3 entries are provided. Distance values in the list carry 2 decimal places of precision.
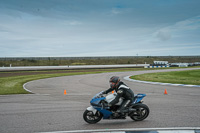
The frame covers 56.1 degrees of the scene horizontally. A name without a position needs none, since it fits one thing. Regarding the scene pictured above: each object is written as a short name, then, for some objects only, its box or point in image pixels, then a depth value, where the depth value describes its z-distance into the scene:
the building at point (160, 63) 54.48
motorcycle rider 5.90
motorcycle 5.90
